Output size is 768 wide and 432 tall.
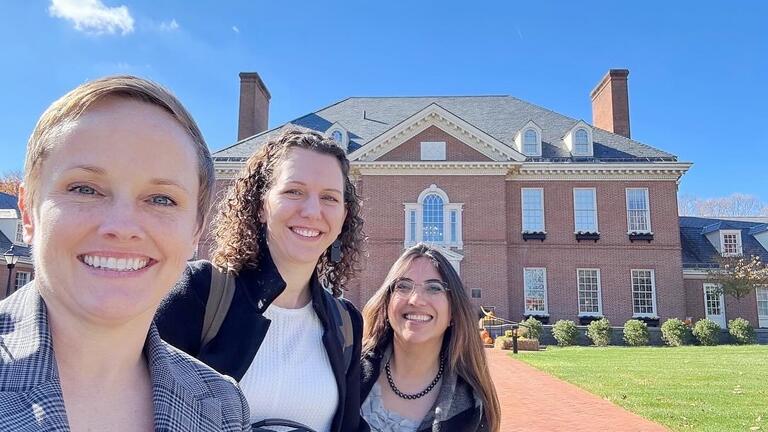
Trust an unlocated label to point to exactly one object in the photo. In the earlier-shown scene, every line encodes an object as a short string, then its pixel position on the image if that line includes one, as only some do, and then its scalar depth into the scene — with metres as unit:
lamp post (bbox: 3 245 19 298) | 16.67
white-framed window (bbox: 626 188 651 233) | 24.91
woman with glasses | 2.86
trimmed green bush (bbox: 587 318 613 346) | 20.81
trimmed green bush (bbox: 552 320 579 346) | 20.73
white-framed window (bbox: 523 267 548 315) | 24.27
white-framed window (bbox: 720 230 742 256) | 27.11
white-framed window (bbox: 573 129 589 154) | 25.51
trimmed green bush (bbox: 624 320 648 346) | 20.67
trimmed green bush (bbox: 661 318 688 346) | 20.41
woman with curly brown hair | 1.80
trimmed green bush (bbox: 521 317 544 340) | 20.38
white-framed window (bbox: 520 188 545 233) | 25.06
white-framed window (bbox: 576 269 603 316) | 24.30
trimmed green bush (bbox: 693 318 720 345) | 20.48
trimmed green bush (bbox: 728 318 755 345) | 20.91
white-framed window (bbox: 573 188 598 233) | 25.00
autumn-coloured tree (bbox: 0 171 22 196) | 40.61
